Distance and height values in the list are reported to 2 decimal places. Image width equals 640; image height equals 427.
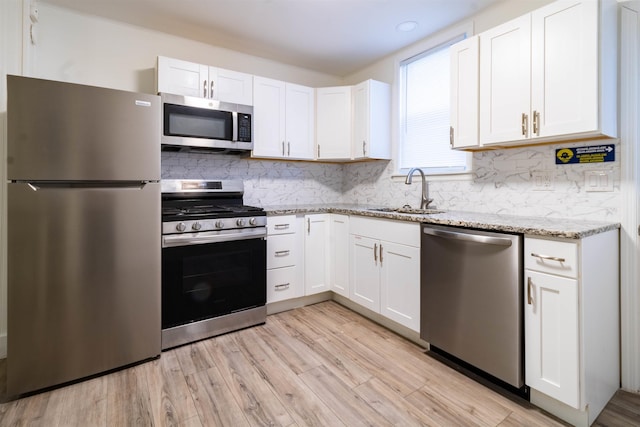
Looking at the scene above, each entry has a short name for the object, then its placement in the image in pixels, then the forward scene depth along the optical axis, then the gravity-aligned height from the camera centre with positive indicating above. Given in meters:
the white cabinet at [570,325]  1.47 -0.55
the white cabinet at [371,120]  3.18 +0.96
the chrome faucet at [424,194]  2.78 +0.17
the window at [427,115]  2.80 +0.94
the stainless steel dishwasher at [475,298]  1.67 -0.51
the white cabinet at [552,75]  1.65 +0.80
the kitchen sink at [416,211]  2.66 +0.02
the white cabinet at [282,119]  3.04 +0.95
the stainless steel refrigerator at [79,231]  1.72 -0.10
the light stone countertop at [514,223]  1.51 -0.06
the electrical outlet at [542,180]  2.07 +0.22
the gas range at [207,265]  2.24 -0.40
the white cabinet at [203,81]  2.57 +1.15
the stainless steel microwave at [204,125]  2.50 +0.75
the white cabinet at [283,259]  2.84 -0.42
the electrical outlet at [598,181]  1.83 +0.19
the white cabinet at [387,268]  2.27 -0.44
